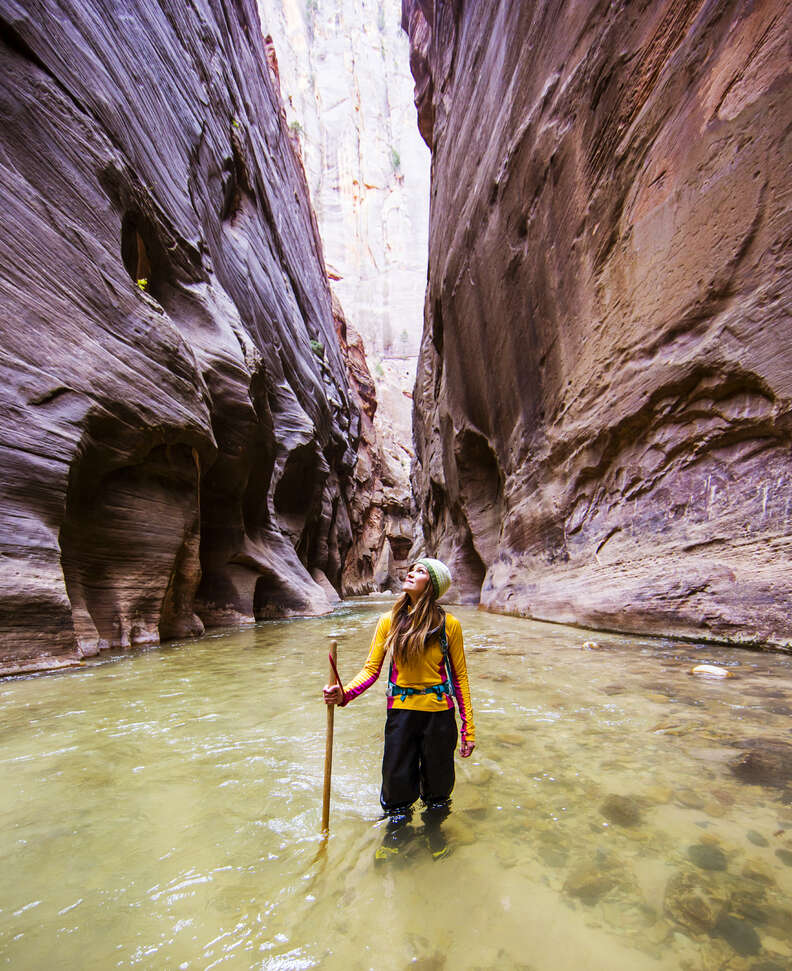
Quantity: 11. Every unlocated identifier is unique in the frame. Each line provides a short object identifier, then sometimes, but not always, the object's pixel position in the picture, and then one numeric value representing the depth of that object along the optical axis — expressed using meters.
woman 2.02
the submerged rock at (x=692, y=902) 1.35
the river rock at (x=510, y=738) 2.78
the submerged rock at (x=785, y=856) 1.58
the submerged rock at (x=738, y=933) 1.25
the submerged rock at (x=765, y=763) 2.13
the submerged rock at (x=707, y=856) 1.58
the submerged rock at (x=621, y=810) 1.89
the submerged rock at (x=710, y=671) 3.93
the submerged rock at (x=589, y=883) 1.48
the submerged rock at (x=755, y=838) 1.69
